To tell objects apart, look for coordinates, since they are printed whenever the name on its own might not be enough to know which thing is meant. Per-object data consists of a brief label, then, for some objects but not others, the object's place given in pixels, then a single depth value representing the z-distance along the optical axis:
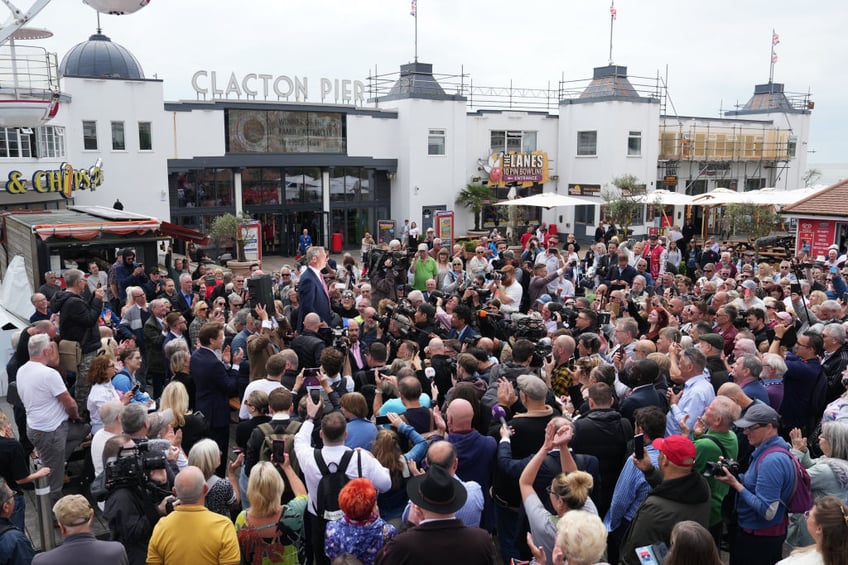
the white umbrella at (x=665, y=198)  24.05
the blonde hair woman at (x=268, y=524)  4.12
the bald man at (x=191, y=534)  3.86
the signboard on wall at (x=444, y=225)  28.41
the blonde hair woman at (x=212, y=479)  4.43
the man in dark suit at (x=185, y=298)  10.06
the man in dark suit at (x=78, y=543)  3.67
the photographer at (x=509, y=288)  10.40
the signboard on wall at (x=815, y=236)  18.70
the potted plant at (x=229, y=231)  22.45
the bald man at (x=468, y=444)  4.69
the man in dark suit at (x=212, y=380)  6.55
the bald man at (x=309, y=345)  7.11
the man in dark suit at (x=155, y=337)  8.55
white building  22.92
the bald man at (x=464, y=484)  4.03
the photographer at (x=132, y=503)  4.27
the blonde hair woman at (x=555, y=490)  3.83
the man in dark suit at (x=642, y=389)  5.60
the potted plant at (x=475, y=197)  30.66
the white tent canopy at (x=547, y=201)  24.74
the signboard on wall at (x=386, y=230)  28.22
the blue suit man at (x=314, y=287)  8.37
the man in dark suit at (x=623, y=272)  12.13
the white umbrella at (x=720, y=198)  21.69
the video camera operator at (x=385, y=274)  10.92
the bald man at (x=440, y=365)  6.58
